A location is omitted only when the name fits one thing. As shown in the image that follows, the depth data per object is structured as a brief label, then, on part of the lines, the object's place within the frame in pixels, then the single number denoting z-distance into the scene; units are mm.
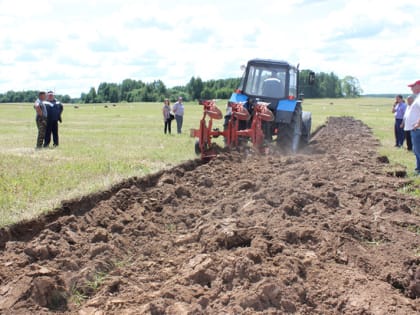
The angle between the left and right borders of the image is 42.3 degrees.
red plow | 11422
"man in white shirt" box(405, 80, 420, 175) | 9656
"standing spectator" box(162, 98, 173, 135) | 19580
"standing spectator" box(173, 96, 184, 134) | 19766
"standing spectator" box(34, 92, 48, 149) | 13406
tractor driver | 13062
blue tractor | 12688
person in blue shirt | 15383
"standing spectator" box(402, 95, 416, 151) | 13512
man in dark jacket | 13883
